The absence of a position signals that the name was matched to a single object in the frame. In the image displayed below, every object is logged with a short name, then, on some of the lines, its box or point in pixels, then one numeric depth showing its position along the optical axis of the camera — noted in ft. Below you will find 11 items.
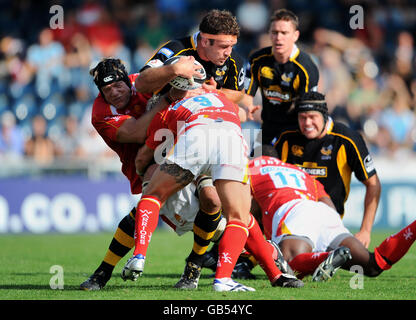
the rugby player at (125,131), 42.37
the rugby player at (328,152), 58.90
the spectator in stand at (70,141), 102.68
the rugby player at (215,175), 38.67
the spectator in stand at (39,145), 100.99
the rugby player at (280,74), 62.39
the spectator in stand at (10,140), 101.19
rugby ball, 41.29
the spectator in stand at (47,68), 108.78
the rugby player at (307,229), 45.75
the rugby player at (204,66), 40.22
